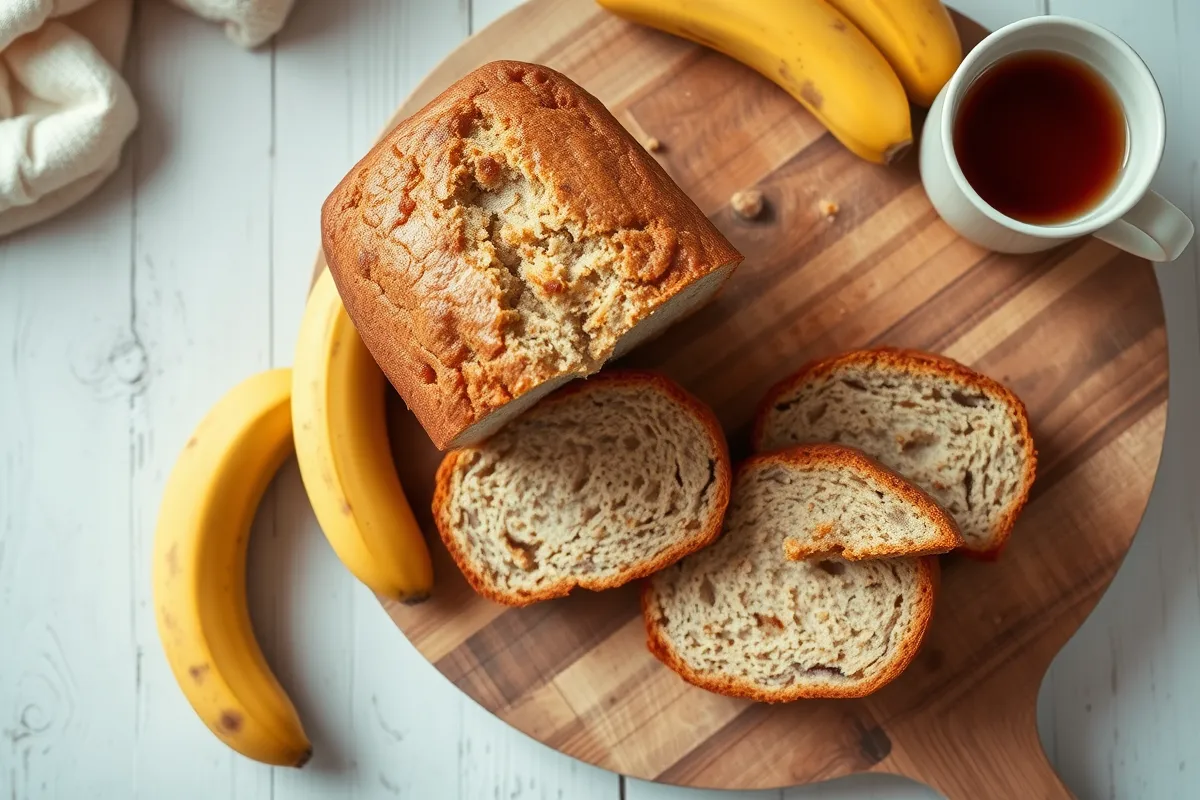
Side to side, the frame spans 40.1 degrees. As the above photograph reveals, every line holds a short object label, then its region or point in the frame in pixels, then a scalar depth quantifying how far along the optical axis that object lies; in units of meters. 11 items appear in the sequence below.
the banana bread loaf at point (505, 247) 0.57
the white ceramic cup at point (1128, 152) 0.60
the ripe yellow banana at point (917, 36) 0.62
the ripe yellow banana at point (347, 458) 0.63
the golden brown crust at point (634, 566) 0.63
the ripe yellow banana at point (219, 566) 0.64
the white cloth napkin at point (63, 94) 0.66
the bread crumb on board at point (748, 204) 0.64
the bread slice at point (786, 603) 0.62
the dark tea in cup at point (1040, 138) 0.62
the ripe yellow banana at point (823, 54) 0.62
